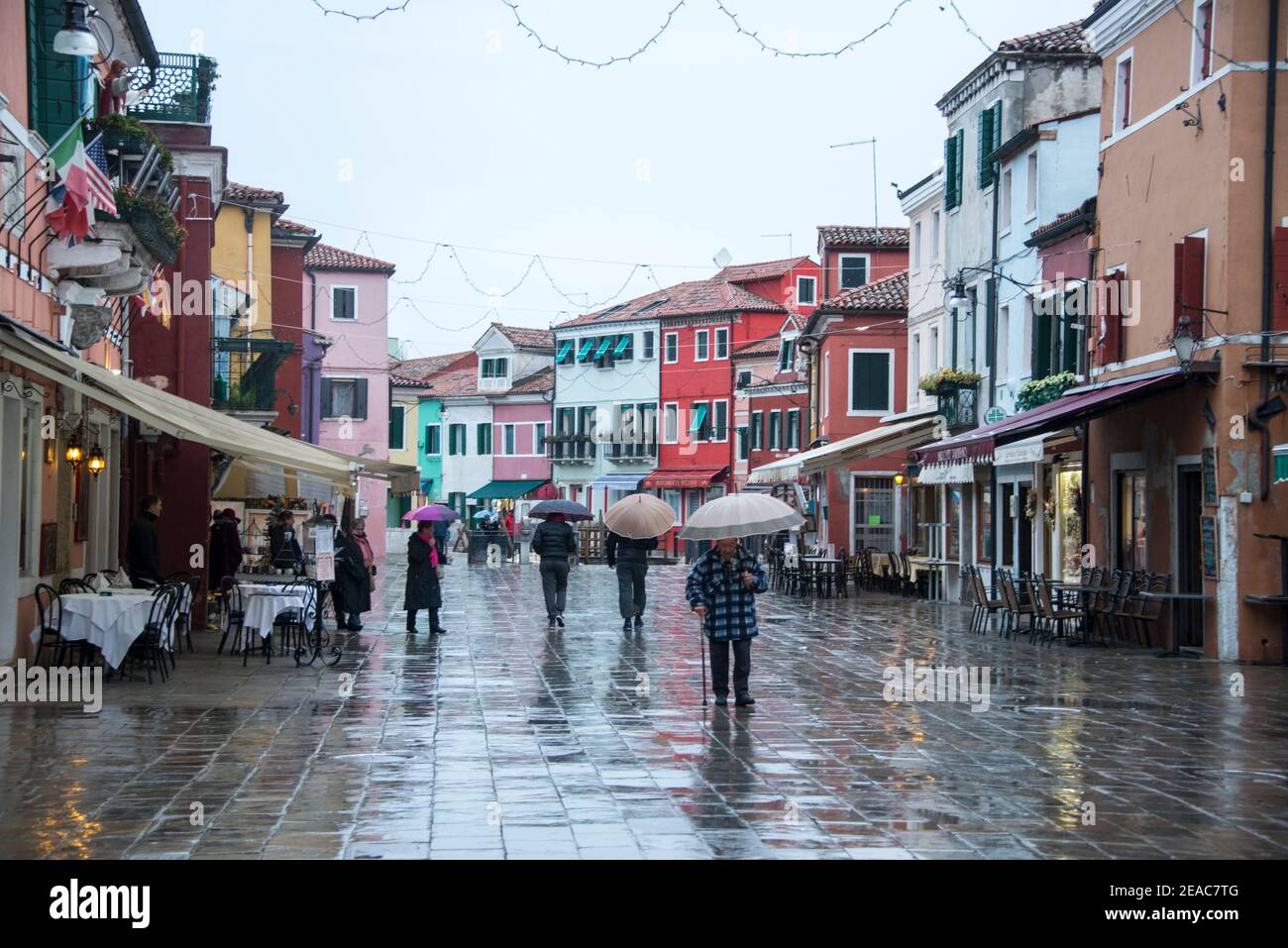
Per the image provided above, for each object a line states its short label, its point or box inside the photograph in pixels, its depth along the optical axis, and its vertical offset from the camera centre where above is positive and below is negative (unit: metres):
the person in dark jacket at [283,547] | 25.34 -0.44
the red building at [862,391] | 41.66 +3.42
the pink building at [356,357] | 56.50 +5.79
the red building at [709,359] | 63.41 +6.54
